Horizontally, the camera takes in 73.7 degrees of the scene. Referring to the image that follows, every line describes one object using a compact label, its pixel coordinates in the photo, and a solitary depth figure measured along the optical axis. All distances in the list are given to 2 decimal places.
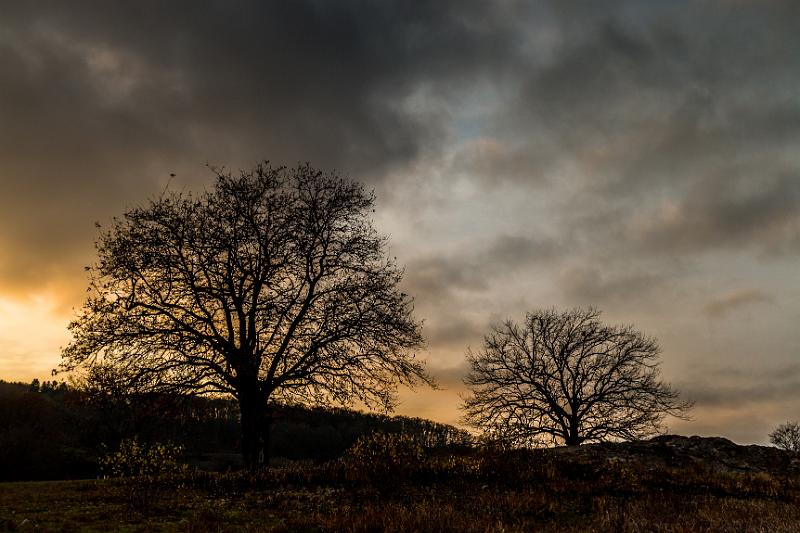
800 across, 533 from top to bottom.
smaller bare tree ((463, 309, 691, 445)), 32.56
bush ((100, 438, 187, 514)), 16.83
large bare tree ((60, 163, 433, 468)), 20.11
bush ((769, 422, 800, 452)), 75.56
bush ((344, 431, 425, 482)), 16.00
